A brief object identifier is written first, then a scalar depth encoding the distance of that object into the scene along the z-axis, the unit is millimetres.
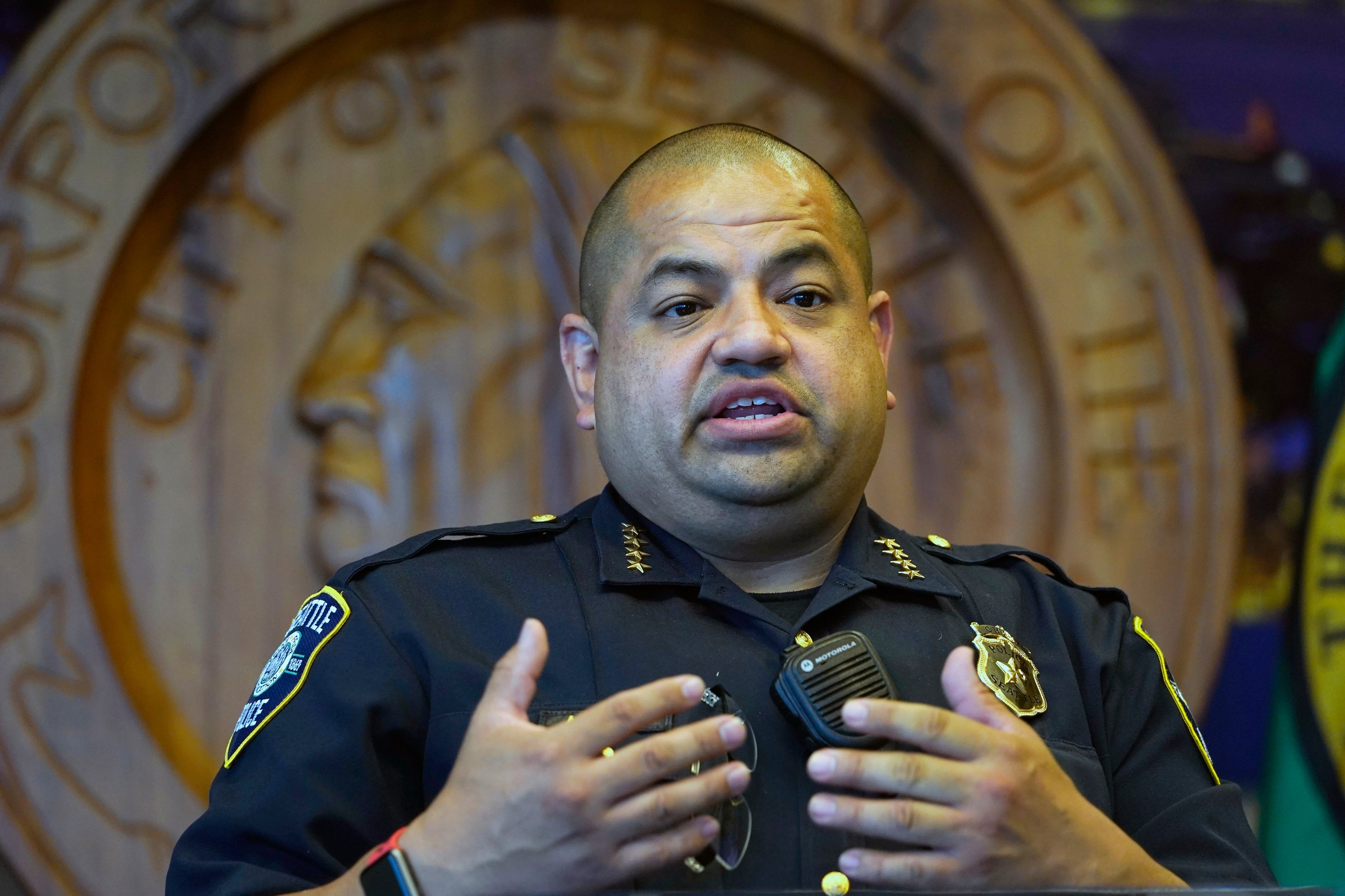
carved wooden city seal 3255
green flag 3410
